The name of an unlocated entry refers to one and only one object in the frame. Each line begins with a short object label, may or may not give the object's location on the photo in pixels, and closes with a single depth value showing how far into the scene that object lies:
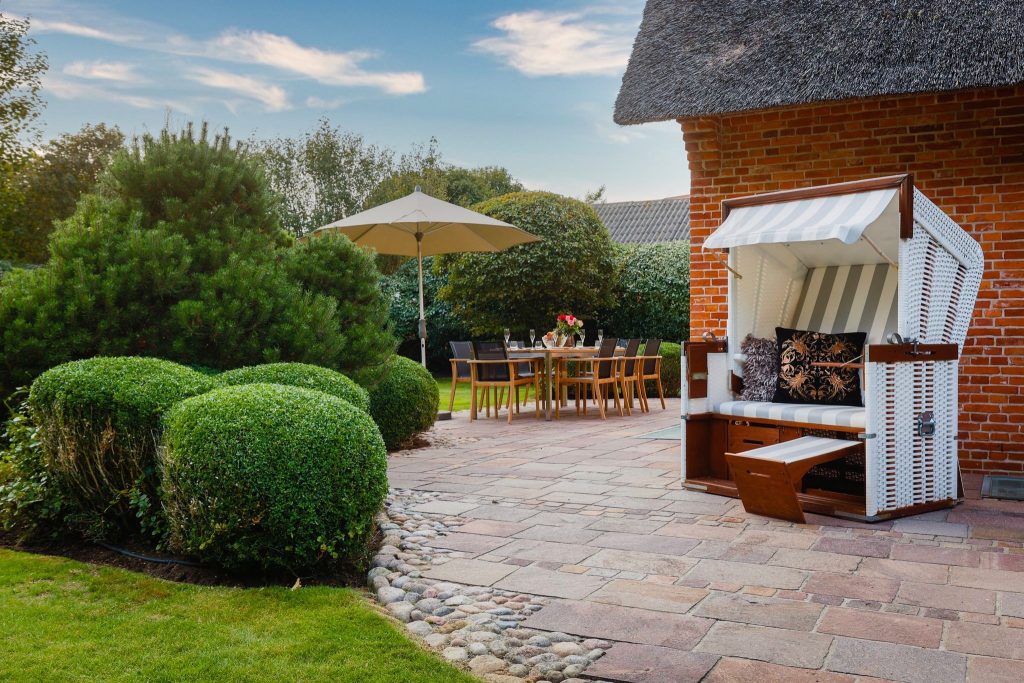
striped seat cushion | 5.17
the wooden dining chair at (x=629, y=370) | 10.80
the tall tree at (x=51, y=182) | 20.95
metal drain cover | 5.50
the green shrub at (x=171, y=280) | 5.49
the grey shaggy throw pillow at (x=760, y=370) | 6.05
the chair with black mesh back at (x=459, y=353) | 10.81
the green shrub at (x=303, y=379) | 5.09
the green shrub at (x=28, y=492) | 4.57
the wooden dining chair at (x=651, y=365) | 11.31
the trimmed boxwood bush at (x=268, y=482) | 3.72
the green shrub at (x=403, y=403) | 7.86
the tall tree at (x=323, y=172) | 27.59
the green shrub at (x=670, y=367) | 13.61
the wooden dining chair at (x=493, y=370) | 10.36
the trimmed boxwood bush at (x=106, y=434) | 4.34
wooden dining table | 10.49
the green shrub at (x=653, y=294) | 15.20
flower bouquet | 10.91
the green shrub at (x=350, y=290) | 7.00
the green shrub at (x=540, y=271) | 14.98
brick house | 5.93
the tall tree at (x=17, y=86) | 17.52
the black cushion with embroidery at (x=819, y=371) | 5.67
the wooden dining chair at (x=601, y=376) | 10.29
